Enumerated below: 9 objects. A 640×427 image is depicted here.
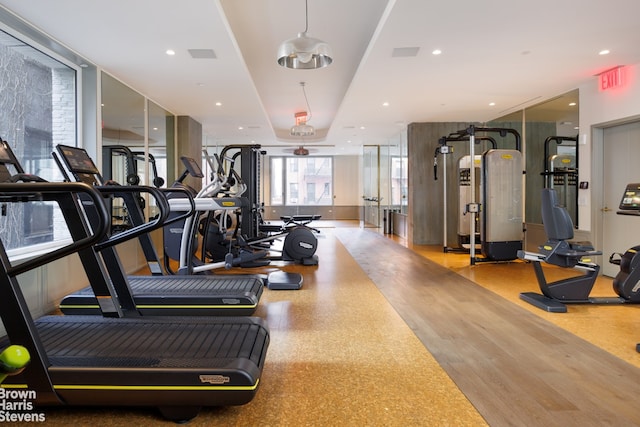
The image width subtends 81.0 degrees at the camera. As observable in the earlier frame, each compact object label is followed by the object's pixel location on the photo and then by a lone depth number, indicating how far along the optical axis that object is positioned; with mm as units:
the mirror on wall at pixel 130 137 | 5207
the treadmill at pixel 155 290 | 2826
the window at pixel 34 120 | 3779
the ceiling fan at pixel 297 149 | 12789
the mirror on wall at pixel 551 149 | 6062
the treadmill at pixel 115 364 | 1729
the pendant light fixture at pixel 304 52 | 3768
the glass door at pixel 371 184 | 13023
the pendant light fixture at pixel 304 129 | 8406
